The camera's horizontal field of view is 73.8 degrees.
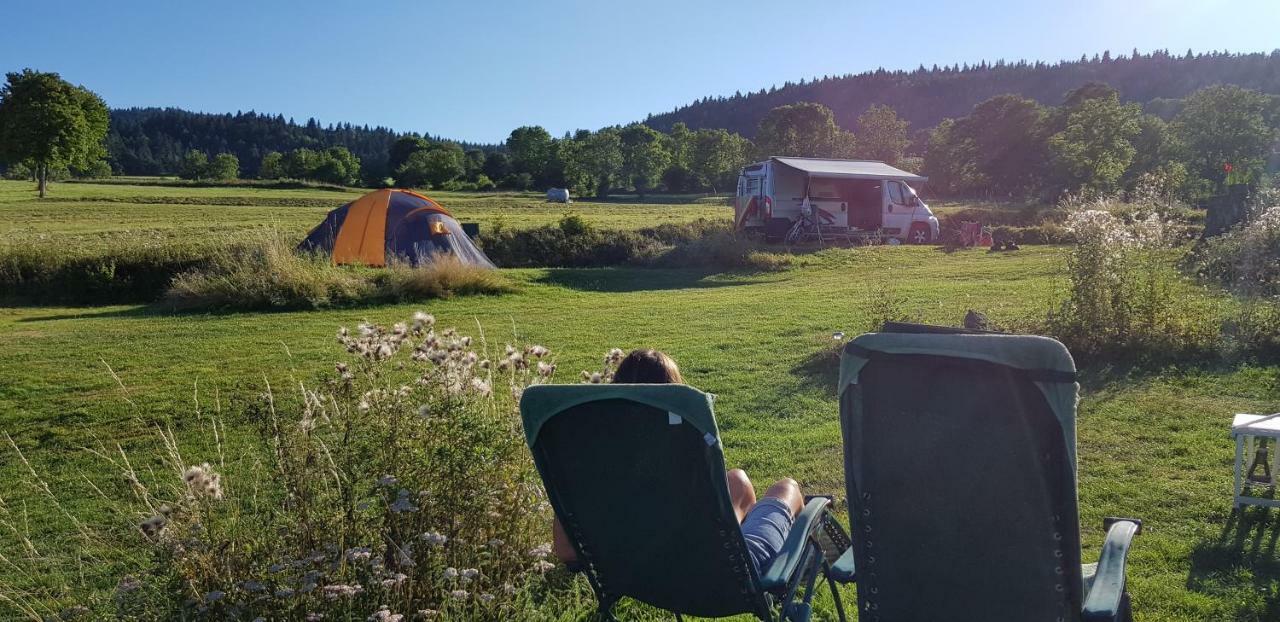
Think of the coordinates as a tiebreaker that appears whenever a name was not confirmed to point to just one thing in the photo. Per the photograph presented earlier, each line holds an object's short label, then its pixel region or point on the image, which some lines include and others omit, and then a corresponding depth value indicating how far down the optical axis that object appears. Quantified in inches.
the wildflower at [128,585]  106.3
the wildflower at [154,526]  100.7
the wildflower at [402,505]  105.9
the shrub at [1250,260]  374.3
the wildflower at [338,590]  99.4
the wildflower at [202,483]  106.3
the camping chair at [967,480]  80.1
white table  159.2
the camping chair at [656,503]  95.6
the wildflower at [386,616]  95.4
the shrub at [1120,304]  294.4
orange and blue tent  654.5
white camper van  945.5
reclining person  120.3
